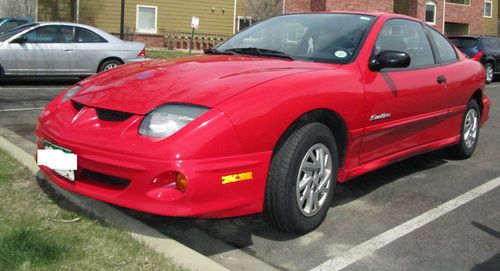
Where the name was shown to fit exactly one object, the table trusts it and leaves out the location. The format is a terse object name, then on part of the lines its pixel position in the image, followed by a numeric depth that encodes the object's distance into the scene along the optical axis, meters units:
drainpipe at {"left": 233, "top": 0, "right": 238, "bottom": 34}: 29.88
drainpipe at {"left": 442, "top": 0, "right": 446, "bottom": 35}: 38.16
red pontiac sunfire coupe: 3.07
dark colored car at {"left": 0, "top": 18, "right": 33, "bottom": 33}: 17.58
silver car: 11.33
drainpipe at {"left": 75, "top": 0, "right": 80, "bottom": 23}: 24.75
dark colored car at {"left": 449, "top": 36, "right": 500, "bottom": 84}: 17.78
